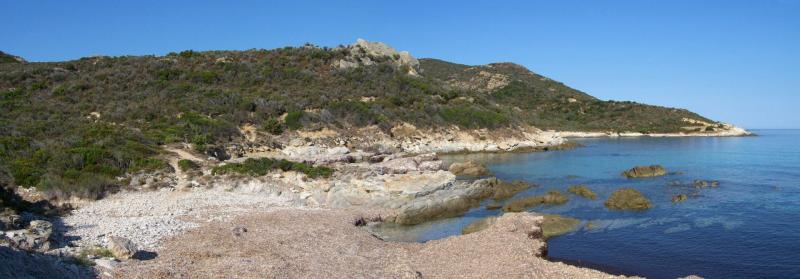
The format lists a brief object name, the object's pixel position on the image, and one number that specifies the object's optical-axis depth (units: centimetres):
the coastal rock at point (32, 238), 1204
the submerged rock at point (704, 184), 3168
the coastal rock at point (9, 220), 1393
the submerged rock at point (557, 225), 2028
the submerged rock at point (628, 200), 2494
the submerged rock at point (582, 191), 2835
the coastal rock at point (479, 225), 2031
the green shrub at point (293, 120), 4844
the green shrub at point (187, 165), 2752
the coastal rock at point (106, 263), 1225
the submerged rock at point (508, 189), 2912
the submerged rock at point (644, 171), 3681
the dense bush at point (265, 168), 2748
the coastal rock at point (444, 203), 2316
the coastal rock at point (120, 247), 1322
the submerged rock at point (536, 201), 2549
